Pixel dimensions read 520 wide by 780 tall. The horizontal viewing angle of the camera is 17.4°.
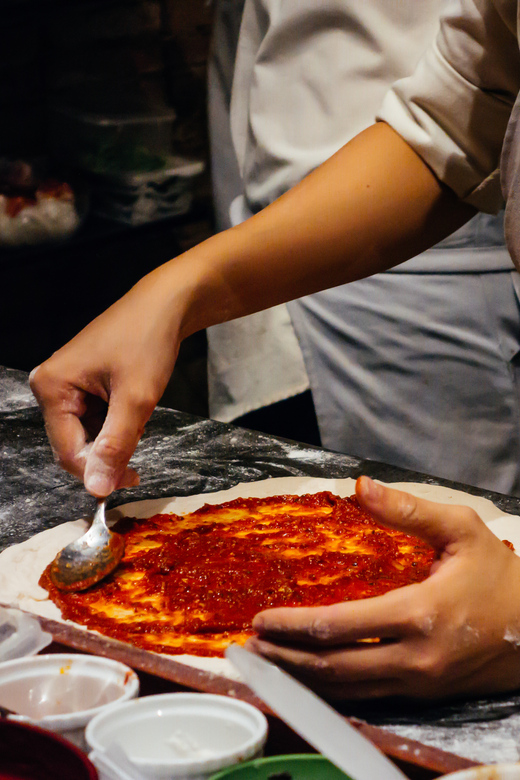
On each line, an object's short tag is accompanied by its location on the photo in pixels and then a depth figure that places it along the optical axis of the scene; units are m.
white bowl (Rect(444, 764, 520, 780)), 0.76
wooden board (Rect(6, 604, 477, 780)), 0.81
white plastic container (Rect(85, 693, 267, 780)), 0.79
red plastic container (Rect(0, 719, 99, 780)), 0.78
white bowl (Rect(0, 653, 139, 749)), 0.88
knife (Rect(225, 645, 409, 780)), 0.74
